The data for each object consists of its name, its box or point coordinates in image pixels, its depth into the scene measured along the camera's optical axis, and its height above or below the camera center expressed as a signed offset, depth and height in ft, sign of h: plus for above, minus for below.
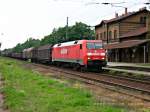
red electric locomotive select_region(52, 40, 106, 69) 114.42 +1.00
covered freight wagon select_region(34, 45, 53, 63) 180.44 +1.95
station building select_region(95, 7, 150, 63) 183.51 +10.22
